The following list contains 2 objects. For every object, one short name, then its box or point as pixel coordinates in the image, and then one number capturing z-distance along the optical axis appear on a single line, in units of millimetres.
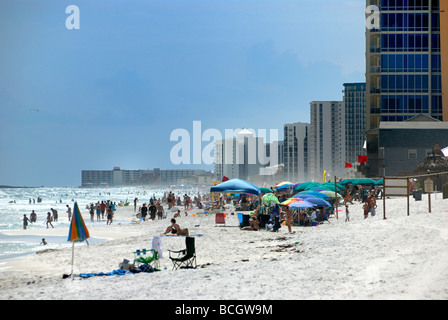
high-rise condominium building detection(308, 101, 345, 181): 192875
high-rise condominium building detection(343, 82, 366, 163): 185625
